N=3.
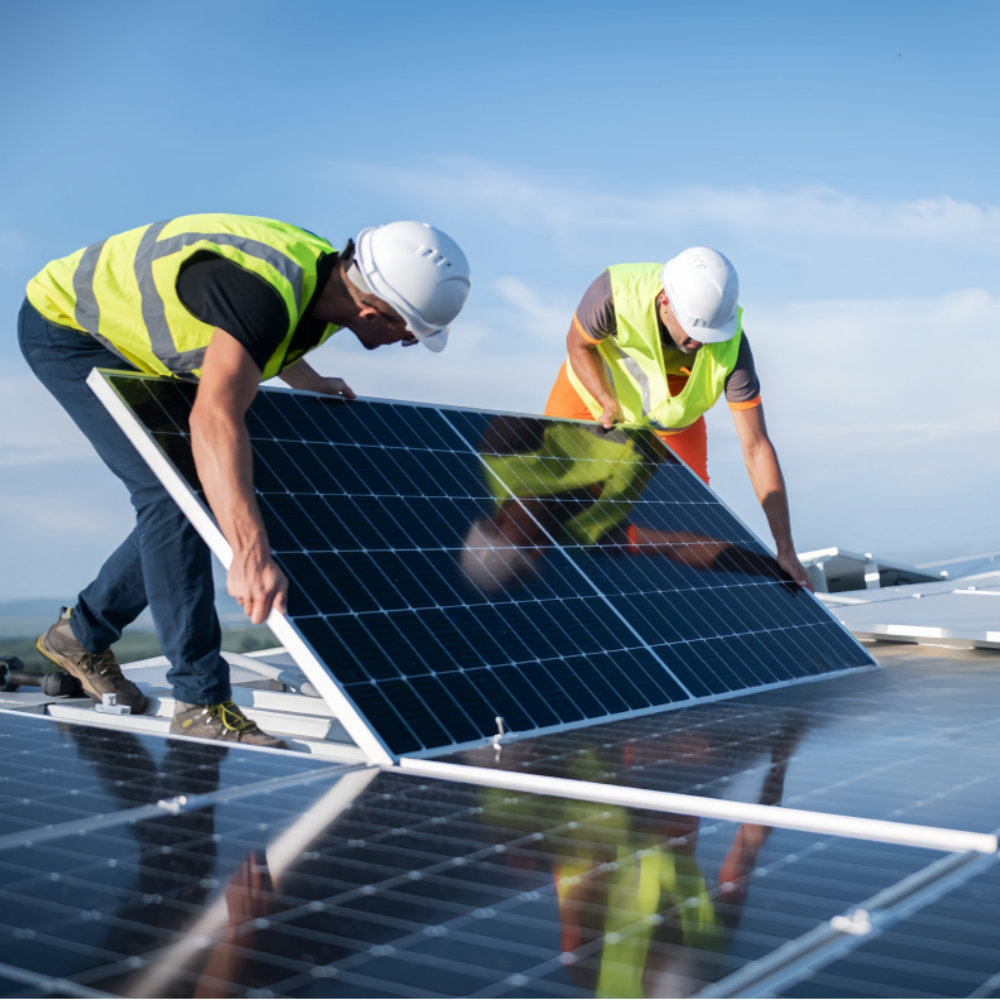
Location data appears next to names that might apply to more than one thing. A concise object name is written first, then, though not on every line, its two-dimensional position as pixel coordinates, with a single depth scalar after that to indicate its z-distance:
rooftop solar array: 2.35
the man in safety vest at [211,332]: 4.33
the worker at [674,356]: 6.93
